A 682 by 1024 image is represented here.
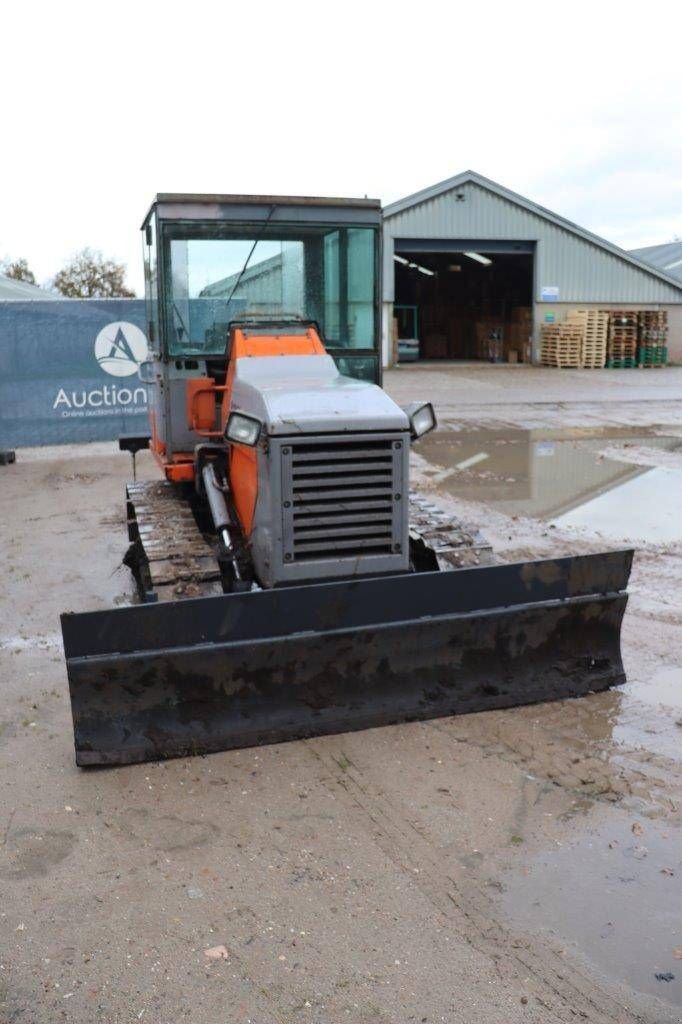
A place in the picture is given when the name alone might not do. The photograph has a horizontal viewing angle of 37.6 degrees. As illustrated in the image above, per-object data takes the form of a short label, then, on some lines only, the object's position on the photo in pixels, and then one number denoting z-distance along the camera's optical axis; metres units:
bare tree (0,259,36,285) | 48.72
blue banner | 15.25
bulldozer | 4.77
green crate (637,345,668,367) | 36.44
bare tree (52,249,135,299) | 47.31
